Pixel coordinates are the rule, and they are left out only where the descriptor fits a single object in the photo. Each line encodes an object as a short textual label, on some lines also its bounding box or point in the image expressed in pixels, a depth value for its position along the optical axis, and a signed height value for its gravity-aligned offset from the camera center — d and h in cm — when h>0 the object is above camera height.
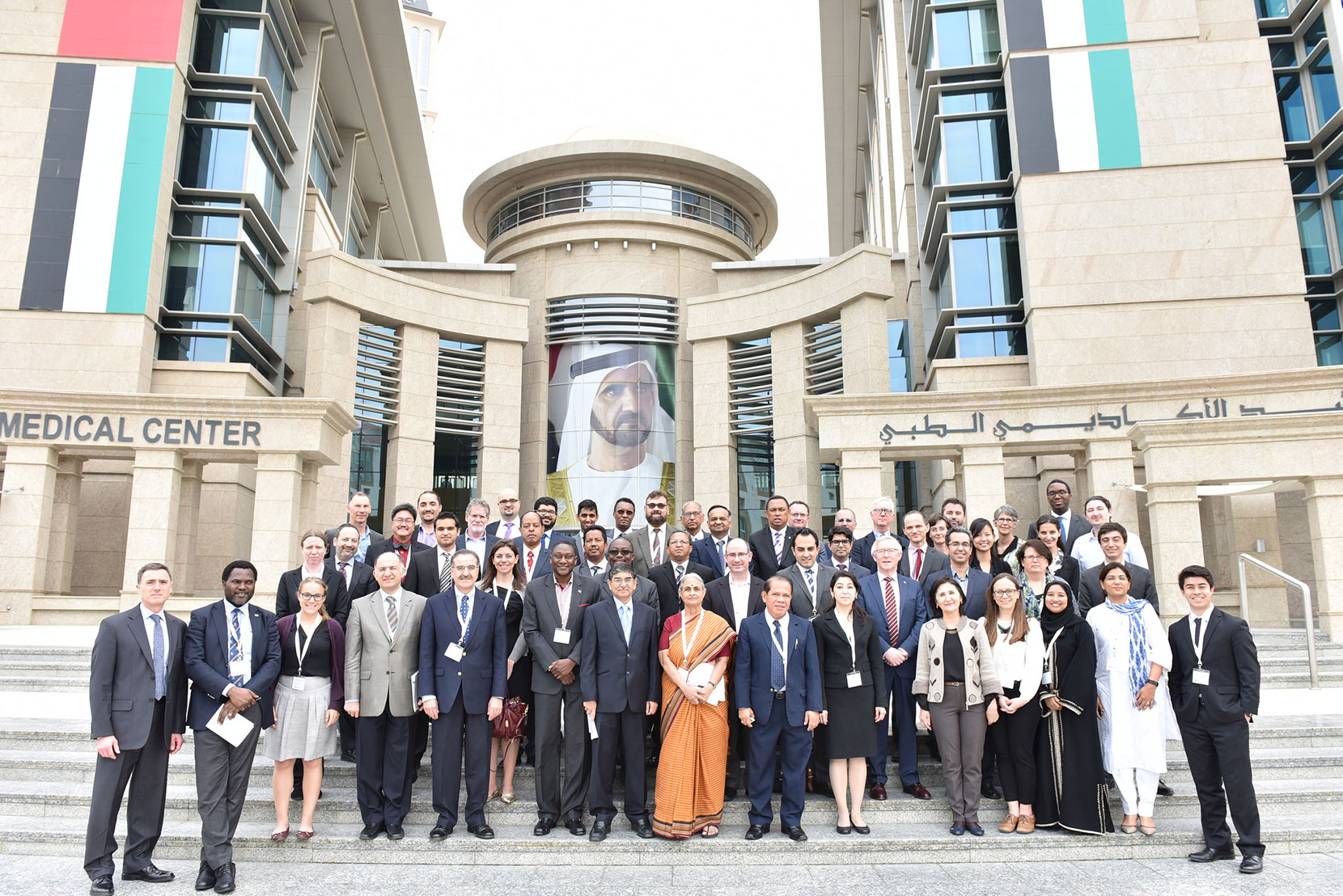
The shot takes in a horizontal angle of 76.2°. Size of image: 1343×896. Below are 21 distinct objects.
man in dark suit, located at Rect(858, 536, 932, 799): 662 -2
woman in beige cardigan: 614 -42
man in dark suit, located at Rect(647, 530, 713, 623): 726 +55
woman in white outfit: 602 -42
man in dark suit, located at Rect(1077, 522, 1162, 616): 677 +51
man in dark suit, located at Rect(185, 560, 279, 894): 538 -32
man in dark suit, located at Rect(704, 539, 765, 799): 668 +29
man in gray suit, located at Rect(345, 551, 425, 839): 600 -43
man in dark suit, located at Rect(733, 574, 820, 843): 613 -40
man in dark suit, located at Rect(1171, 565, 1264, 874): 559 -50
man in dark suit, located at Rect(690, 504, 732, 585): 783 +86
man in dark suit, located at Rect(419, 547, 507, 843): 607 -29
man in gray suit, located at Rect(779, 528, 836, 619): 671 +47
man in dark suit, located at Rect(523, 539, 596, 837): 618 -30
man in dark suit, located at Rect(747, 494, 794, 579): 782 +82
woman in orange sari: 603 -60
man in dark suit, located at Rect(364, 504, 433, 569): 764 +89
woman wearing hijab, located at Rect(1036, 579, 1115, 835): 601 -69
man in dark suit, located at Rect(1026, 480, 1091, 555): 853 +118
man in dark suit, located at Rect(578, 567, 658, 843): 618 -35
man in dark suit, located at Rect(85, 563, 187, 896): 526 -47
